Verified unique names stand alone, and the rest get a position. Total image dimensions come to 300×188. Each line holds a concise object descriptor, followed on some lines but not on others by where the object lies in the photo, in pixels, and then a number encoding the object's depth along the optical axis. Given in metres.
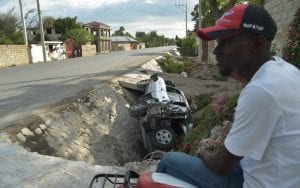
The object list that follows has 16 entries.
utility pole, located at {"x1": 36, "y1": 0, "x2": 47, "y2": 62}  23.41
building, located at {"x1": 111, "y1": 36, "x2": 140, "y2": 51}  64.25
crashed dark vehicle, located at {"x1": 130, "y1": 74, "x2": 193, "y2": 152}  5.04
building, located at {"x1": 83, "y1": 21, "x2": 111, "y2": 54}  53.85
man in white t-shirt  1.25
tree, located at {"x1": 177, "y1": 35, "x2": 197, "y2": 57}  27.63
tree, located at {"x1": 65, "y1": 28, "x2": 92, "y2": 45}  37.19
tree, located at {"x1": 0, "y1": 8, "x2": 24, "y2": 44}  32.26
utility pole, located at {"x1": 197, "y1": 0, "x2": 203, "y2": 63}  17.99
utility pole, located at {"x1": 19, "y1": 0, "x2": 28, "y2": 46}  22.61
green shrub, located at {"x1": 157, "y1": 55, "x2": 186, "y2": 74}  15.47
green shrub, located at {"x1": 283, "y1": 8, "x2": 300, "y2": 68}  4.40
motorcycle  1.49
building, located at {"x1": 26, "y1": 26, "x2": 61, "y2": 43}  39.81
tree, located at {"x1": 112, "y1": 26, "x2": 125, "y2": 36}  95.01
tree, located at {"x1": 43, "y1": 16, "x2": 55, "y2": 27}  43.11
